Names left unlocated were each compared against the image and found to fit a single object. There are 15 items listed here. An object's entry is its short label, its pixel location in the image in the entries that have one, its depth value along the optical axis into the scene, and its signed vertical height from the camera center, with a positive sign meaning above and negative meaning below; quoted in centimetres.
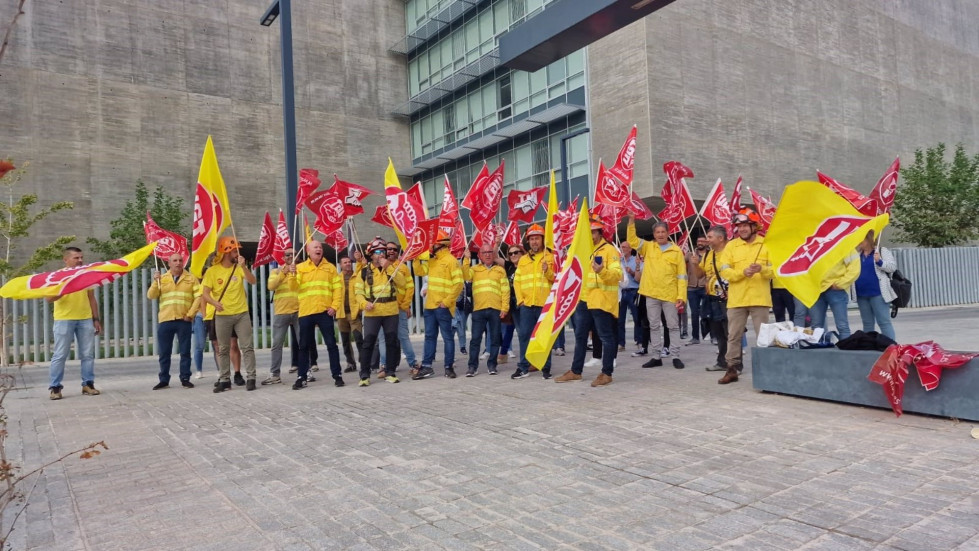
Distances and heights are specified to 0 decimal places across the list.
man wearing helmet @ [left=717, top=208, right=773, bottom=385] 770 -8
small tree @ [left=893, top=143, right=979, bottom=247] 2919 +292
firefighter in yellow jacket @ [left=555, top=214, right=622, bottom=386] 816 -24
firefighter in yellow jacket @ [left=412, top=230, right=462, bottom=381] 953 -17
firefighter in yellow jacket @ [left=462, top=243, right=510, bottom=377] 970 -24
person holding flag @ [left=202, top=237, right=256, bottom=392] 913 -7
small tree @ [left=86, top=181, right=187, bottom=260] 2486 +280
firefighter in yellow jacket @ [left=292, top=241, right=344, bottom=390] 911 -16
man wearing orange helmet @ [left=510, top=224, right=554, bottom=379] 968 +1
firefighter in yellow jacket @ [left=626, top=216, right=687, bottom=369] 957 -5
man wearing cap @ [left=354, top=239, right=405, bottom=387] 908 -13
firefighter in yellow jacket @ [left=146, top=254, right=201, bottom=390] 954 -16
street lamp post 1175 +339
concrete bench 546 -99
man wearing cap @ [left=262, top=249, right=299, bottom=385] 946 -19
